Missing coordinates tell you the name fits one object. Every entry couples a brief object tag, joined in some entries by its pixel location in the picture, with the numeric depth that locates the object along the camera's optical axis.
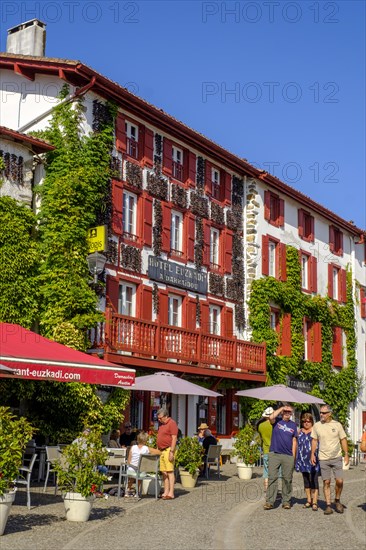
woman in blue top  13.37
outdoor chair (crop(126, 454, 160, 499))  14.72
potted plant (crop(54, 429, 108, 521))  11.34
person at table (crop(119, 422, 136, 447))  19.06
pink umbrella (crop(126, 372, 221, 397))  17.94
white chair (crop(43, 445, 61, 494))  14.57
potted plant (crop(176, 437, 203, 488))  16.77
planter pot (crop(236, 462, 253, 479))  20.02
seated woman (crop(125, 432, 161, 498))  15.09
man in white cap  15.36
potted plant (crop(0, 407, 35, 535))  9.96
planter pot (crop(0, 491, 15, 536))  9.97
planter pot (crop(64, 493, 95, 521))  11.39
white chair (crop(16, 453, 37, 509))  12.45
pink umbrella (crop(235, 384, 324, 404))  20.38
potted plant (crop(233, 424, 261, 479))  19.61
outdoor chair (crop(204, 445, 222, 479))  18.89
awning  12.96
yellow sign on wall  20.83
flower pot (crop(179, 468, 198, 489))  16.91
